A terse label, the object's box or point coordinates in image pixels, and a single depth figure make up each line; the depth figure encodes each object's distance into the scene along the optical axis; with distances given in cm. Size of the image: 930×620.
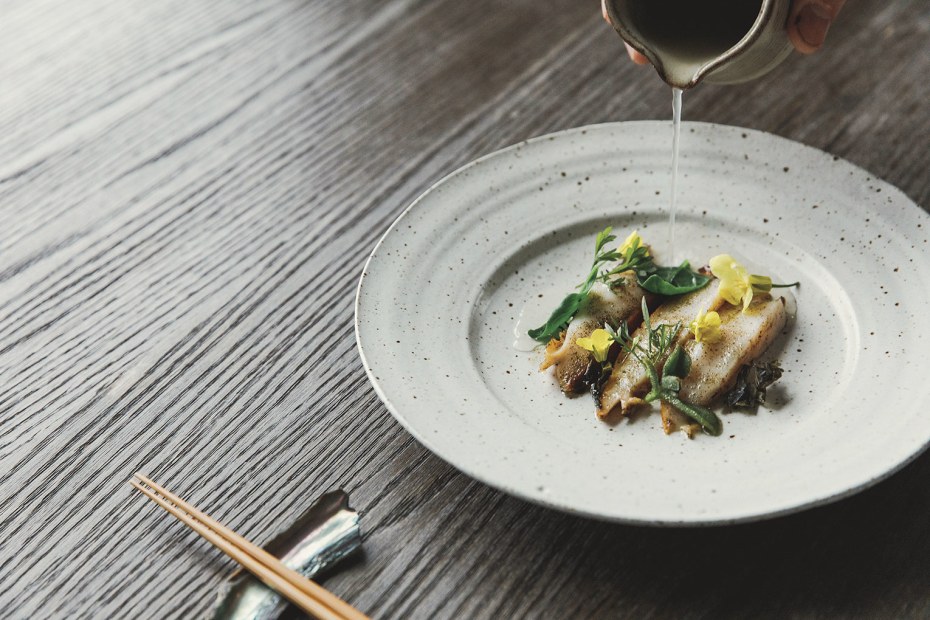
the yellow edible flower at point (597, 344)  89
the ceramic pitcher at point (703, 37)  86
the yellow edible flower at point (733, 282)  90
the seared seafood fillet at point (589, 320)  89
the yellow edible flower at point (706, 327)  89
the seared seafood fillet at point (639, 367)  87
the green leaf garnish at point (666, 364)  86
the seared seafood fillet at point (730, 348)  87
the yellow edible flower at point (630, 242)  93
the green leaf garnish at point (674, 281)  92
